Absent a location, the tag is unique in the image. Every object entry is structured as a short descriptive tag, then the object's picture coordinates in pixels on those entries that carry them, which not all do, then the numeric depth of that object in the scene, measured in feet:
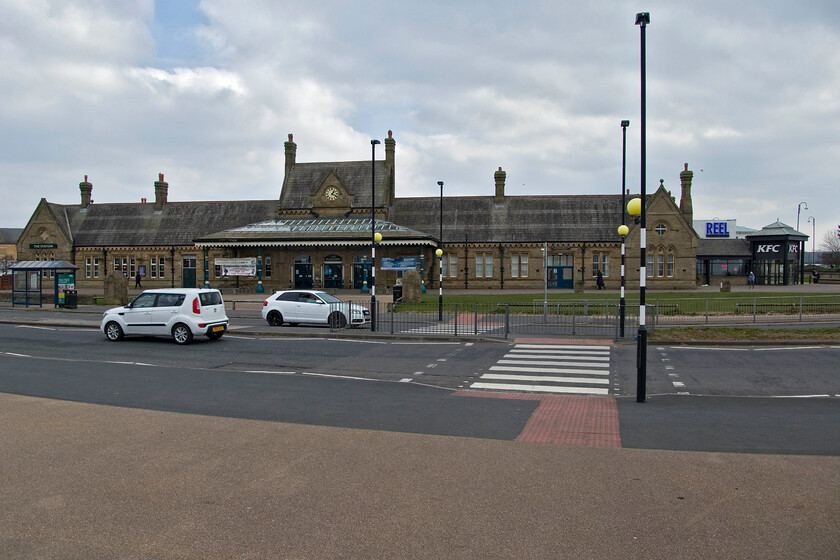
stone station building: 157.58
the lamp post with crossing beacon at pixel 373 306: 69.26
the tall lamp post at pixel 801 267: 193.11
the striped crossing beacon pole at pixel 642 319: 33.40
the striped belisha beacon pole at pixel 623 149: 74.94
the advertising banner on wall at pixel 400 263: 148.15
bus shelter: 114.11
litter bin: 113.09
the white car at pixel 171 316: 60.23
